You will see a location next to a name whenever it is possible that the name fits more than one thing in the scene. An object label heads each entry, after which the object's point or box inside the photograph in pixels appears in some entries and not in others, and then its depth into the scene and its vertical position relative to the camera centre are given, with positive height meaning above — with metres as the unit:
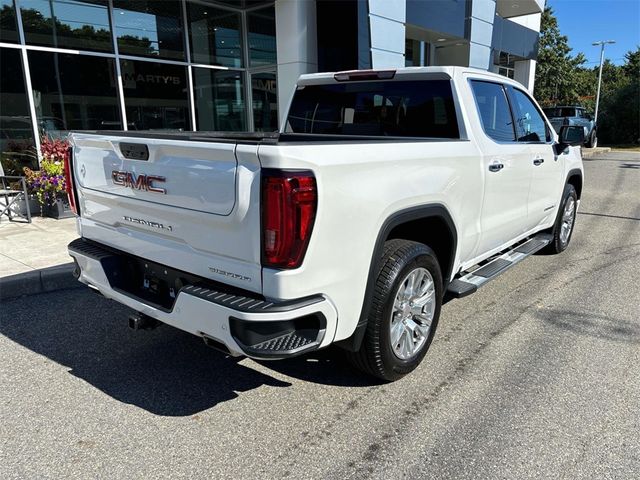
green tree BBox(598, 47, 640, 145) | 31.91 +0.35
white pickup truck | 2.37 -0.50
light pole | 33.05 +1.31
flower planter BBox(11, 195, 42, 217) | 7.93 -1.17
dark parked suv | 22.86 +0.25
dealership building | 8.73 +1.49
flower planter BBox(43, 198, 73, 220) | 7.86 -1.22
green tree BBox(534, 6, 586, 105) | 47.53 +5.03
